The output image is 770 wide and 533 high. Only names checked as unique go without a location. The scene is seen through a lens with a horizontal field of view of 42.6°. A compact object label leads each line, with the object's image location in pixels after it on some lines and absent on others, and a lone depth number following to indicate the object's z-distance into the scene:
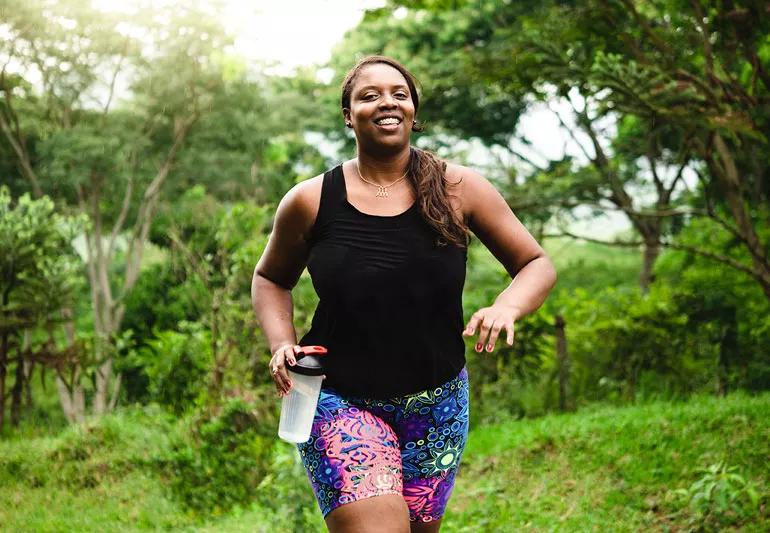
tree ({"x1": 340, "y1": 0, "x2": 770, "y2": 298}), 5.43
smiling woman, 2.68
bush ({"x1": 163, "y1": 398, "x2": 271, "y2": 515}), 6.78
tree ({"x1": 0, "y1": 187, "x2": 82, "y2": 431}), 8.60
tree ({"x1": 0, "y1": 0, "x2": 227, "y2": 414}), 15.90
